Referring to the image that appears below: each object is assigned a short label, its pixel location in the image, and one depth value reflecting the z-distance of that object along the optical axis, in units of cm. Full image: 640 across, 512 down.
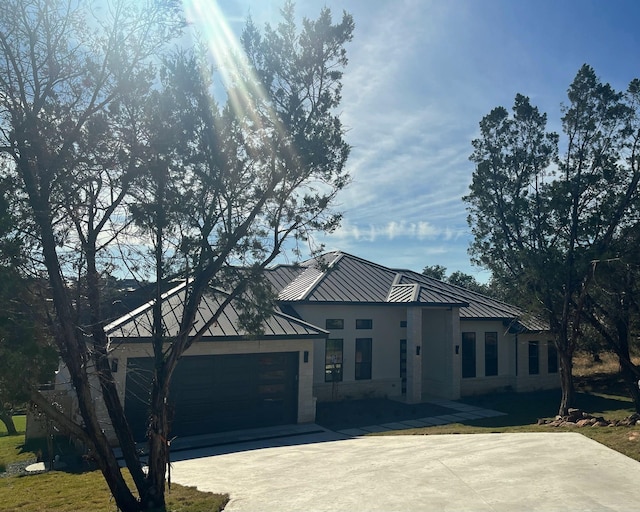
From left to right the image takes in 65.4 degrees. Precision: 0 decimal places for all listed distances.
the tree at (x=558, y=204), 1633
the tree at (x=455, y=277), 6874
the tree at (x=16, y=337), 598
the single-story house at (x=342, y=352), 1459
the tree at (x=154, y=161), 718
